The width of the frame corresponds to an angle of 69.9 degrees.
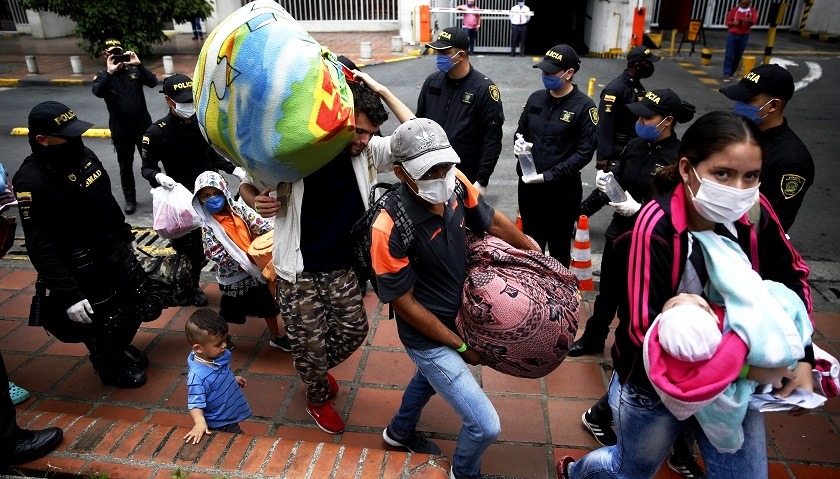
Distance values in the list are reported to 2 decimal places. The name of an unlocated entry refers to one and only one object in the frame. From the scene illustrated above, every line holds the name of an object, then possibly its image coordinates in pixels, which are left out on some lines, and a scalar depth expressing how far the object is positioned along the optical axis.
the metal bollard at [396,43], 16.74
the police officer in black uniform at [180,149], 4.62
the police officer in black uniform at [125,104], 6.64
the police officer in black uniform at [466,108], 4.91
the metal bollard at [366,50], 15.86
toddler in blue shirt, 2.91
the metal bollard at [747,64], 13.73
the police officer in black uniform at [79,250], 3.38
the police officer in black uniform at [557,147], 4.59
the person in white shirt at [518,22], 15.90
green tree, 14.21
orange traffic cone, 5.02
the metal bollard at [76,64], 14.81
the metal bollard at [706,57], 15.18
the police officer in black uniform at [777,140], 3.24
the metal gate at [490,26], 17.11
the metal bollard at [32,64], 14.93
